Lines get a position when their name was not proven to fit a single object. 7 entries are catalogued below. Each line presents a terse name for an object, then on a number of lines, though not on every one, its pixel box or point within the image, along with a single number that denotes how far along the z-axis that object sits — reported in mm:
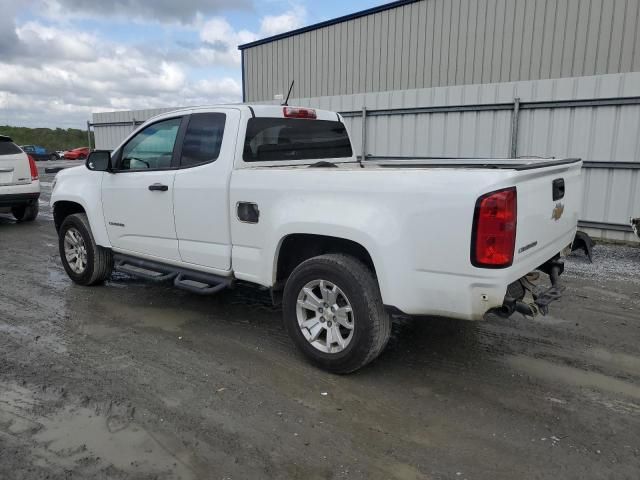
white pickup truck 3121
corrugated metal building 8117
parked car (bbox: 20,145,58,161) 42075
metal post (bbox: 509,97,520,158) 8719
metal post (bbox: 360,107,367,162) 10695
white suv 10188
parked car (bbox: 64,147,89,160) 41625
